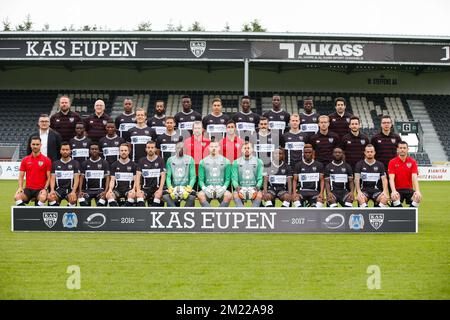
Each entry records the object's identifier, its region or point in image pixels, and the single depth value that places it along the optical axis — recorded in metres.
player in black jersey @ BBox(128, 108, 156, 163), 11.43
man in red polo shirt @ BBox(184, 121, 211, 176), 11.07
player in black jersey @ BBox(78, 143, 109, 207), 10.94
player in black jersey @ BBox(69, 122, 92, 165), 11.27
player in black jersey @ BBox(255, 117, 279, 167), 11.39
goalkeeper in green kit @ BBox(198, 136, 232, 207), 10.36
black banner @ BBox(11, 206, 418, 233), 9.35
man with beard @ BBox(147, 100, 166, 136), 11.88
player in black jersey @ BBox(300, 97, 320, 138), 11.99
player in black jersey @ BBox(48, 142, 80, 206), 10.56
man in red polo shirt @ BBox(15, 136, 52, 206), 10.46
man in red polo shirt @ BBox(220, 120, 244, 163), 10.97
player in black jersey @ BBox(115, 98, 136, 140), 11.88
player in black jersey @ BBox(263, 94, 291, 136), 11.98
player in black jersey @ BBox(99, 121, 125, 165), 11.37
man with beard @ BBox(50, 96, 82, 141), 11.57
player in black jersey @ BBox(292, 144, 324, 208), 11.05
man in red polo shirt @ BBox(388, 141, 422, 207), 10.54
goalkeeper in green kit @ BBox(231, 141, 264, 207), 10.45
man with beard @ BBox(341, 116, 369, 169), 11.35
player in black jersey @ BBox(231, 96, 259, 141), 11.92
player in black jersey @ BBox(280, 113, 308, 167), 11.43
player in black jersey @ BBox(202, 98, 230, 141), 11.76
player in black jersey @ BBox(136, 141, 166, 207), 10.58
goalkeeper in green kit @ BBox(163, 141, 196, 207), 10.56
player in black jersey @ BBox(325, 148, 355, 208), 10.98
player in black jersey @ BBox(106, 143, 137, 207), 10.62
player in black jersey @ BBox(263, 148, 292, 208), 11.14
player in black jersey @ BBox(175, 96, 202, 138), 11.91
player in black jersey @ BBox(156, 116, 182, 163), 11.50
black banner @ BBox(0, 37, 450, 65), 25.73
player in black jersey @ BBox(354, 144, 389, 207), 10.66
